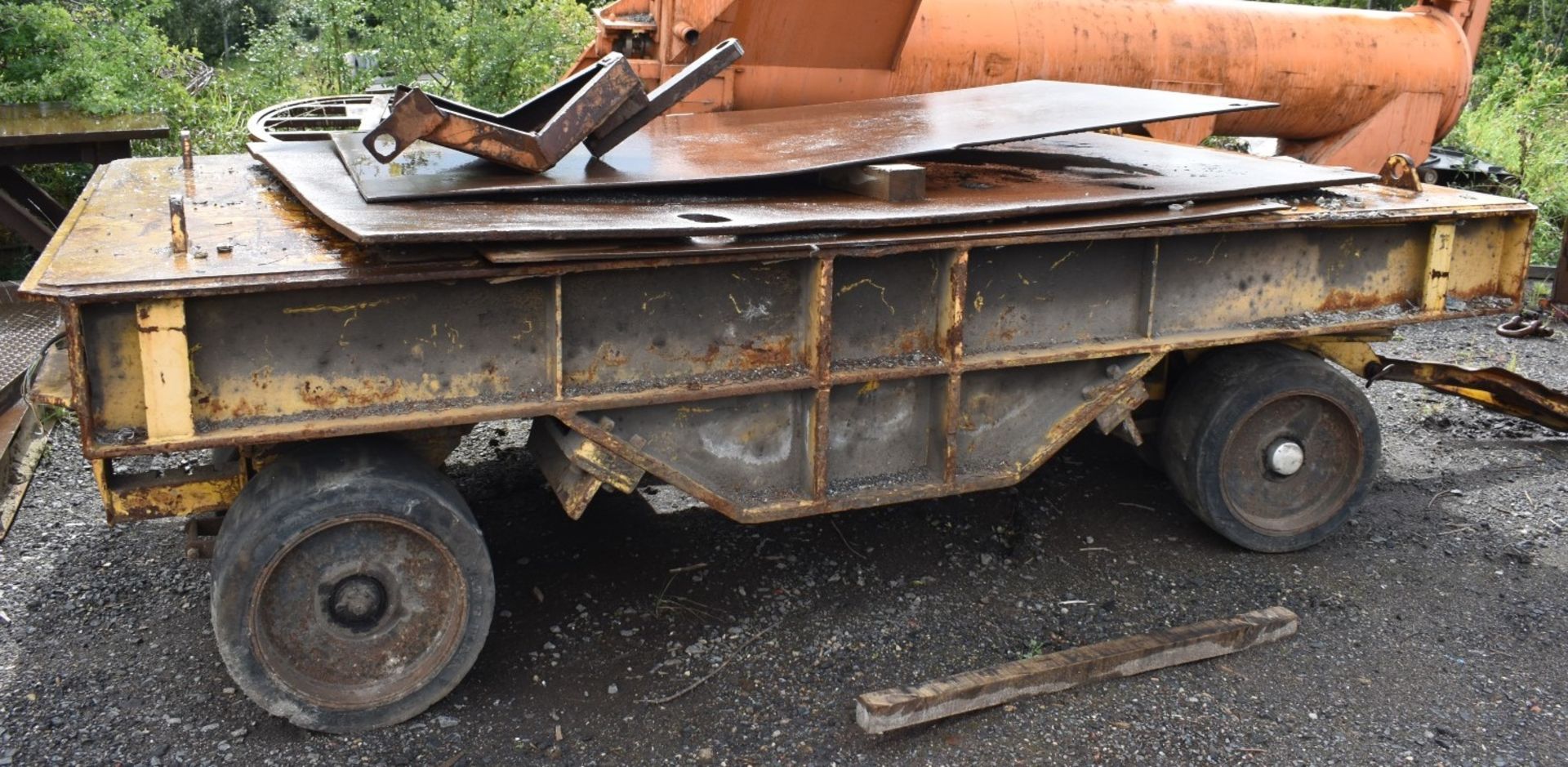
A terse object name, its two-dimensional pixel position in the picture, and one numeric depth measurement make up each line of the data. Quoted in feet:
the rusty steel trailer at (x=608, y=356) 9.84
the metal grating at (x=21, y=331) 17.51
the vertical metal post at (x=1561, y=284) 24.76
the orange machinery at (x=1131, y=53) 17.07
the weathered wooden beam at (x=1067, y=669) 11.14
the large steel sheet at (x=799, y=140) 11.77
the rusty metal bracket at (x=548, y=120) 10.80
